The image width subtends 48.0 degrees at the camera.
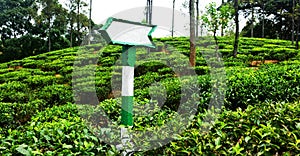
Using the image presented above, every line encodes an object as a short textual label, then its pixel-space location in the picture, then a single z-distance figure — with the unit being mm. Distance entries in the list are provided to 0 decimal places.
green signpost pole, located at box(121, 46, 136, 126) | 3117
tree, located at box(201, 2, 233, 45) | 12539
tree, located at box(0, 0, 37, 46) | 27781
